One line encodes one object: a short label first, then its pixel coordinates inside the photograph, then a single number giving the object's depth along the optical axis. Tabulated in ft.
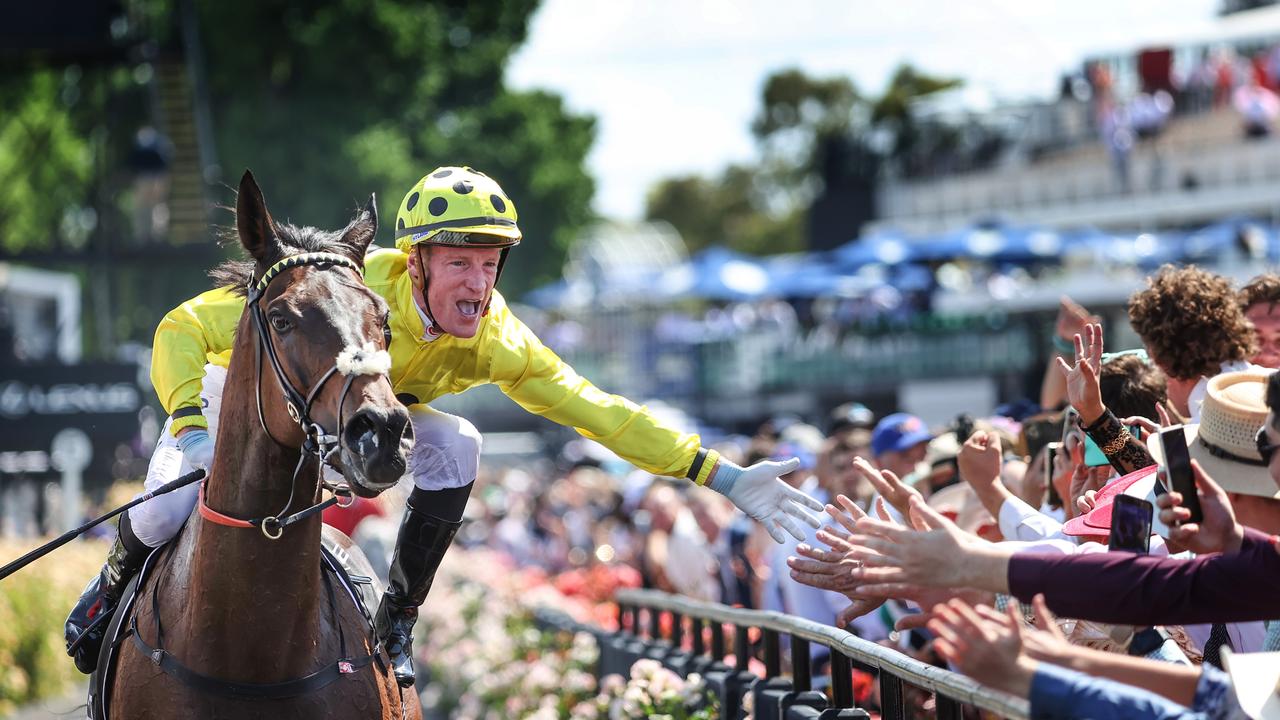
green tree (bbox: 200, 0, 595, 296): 220.84
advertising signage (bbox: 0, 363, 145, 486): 106.63
